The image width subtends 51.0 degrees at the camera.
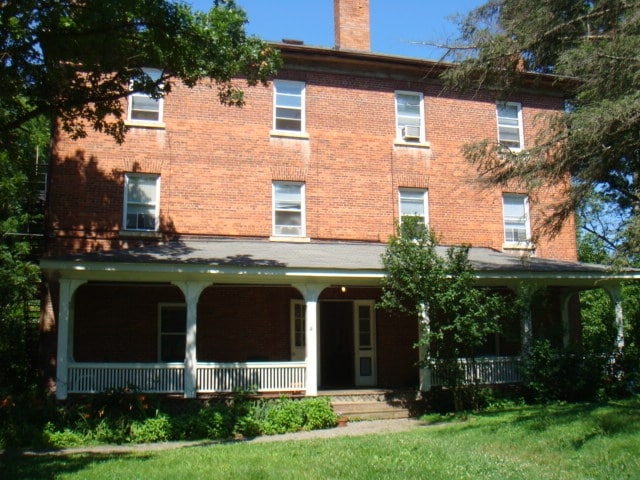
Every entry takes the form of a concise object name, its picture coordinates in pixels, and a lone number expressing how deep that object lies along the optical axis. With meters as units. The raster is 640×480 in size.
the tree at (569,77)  11.67
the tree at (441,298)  14.20
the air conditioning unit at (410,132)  19.58
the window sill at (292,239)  18.16
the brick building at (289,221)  14.99
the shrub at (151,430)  12.81
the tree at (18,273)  17.73
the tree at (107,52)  10.82
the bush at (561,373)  15.49
